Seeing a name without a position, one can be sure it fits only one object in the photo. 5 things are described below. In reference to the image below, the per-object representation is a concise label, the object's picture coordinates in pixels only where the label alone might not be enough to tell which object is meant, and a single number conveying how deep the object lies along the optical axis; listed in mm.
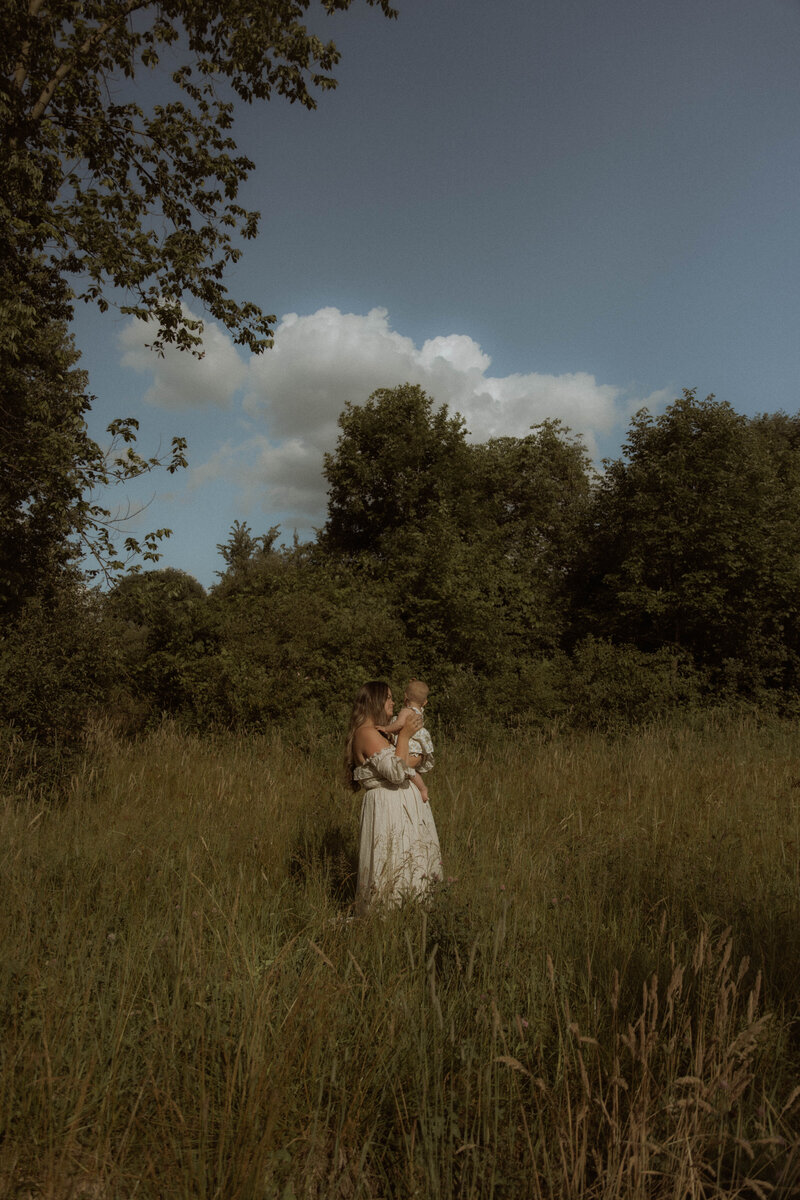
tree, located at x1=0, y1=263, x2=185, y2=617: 8914
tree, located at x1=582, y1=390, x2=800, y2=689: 19094
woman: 3963
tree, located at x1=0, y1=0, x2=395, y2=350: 9219
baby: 4730
